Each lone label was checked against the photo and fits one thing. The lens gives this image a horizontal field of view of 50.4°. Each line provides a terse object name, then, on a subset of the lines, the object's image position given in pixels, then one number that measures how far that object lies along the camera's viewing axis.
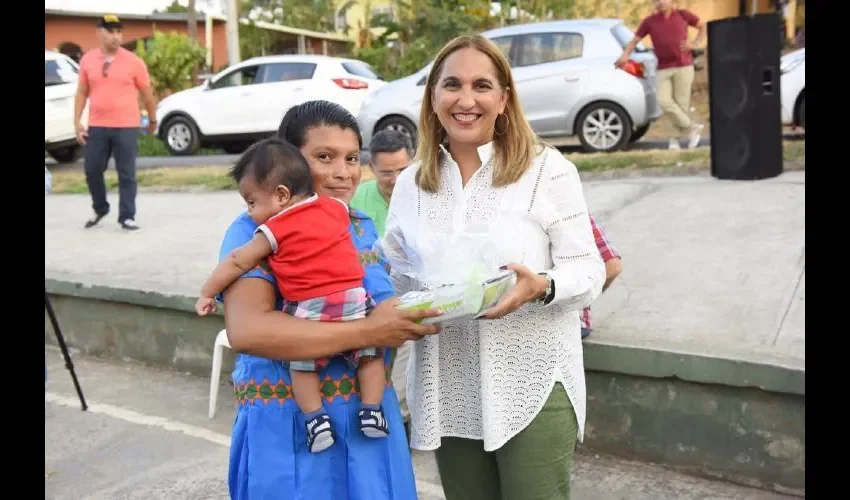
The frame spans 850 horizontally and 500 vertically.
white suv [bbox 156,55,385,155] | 14.70
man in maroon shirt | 10.22
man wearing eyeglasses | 4.29
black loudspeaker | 8.23
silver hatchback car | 11.01
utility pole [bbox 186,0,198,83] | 27.93
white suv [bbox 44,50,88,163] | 15.07
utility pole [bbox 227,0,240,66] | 21.55
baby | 2.06
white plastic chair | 4.93
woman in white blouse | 2.39
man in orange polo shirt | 8.18
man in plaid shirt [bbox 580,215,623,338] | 3.06
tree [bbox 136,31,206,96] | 22.14
